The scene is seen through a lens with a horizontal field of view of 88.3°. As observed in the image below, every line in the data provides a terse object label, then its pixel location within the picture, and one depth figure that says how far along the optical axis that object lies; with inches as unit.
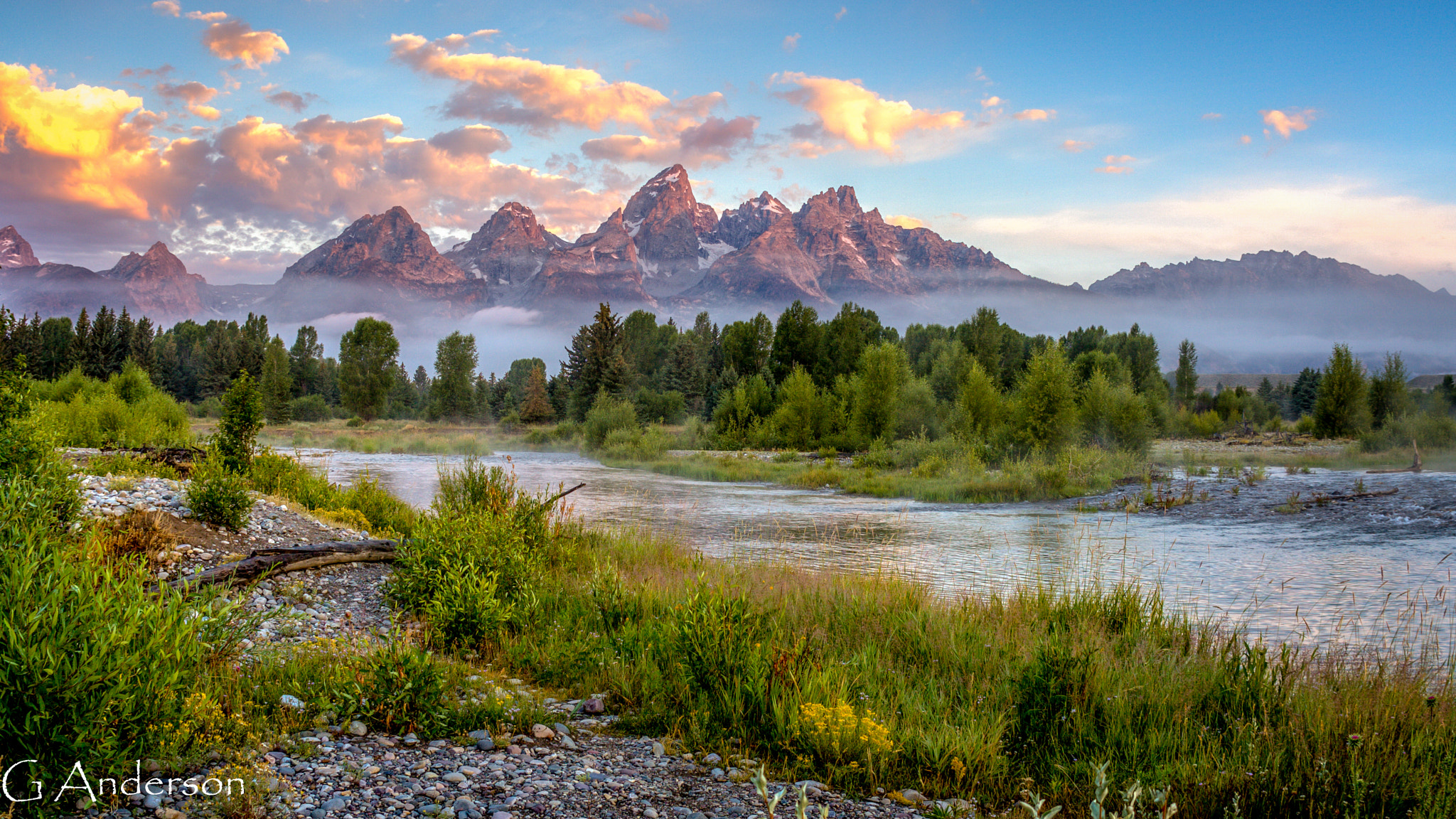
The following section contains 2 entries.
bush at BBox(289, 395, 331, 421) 3511.3
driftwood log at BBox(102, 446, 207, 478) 548.1
